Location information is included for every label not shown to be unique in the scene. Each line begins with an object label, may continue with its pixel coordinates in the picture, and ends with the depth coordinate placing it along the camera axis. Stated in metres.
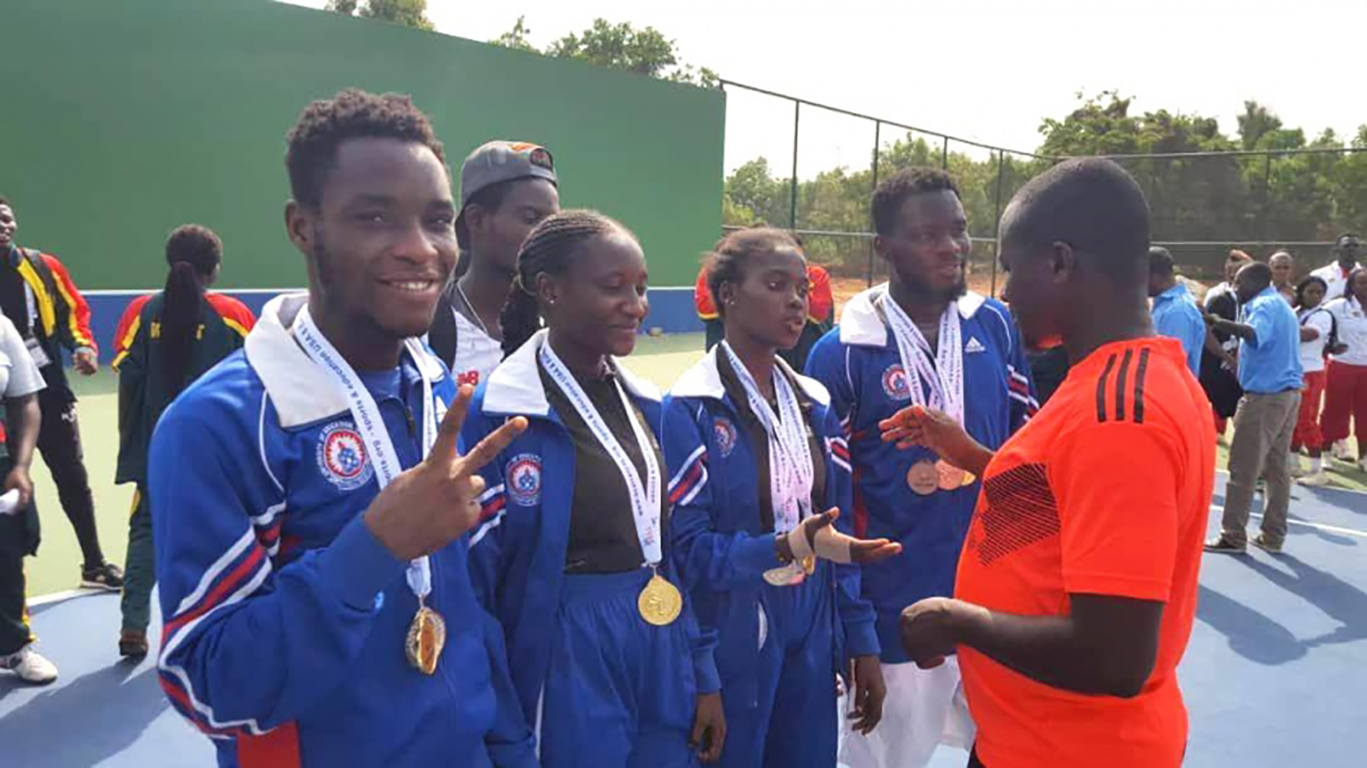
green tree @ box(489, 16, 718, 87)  43.34
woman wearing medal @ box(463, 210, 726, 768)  1.95
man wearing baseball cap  2.77
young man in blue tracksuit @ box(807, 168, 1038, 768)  2.88
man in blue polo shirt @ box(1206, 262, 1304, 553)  6.42
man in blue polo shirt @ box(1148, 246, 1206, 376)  5.97
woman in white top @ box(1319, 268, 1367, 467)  9.27
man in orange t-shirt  1.46
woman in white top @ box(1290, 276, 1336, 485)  8.90
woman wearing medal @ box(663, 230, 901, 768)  2.27
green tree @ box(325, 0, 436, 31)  38.41
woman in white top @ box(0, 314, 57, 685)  3.63
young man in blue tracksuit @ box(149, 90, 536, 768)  1.31
